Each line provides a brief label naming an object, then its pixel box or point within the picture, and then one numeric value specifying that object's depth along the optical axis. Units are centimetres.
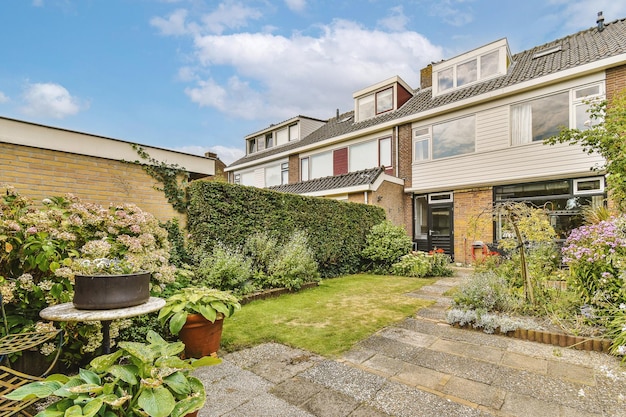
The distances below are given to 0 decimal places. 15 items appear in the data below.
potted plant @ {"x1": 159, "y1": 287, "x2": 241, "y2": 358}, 290
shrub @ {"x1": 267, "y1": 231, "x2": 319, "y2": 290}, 629
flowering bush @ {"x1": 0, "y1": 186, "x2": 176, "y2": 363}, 248
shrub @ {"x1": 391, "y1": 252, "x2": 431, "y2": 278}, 836
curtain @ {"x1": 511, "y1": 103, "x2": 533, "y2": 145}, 930
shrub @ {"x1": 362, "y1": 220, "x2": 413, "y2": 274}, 924
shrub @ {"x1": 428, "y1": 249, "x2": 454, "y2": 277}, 852
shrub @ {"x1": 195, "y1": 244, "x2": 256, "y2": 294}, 517
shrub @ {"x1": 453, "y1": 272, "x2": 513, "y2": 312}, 438
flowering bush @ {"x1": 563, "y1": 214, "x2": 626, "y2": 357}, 345
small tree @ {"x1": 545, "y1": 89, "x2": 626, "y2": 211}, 454
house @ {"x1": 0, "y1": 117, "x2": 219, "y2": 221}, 404
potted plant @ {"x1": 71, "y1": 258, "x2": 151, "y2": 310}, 197
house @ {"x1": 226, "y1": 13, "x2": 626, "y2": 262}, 862
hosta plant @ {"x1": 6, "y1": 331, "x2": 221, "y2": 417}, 136
